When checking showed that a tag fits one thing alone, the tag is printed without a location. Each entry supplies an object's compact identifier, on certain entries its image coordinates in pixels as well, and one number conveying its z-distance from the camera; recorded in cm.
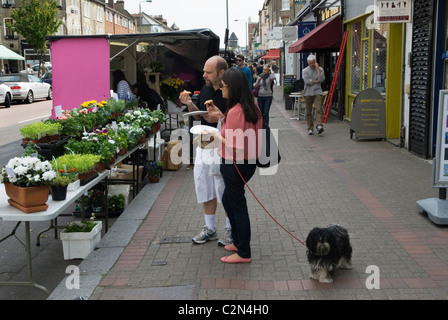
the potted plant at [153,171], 868
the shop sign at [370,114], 1188
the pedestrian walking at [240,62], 1453
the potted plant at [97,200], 707
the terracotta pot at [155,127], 876
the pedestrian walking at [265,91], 1467
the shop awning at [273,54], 4620
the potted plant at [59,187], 465
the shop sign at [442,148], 588
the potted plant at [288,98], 2141
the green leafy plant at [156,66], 1250
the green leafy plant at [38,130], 632
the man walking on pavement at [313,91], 1341
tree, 4091
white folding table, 439
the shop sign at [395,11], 1003
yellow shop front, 1172
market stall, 1037
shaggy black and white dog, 437
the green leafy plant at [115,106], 822
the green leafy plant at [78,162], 518
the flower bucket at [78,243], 552
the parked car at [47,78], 3497
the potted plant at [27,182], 442
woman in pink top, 461
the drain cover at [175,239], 570
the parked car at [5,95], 2433
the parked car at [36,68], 4662
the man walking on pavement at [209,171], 539
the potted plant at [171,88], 1235
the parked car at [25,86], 2640
